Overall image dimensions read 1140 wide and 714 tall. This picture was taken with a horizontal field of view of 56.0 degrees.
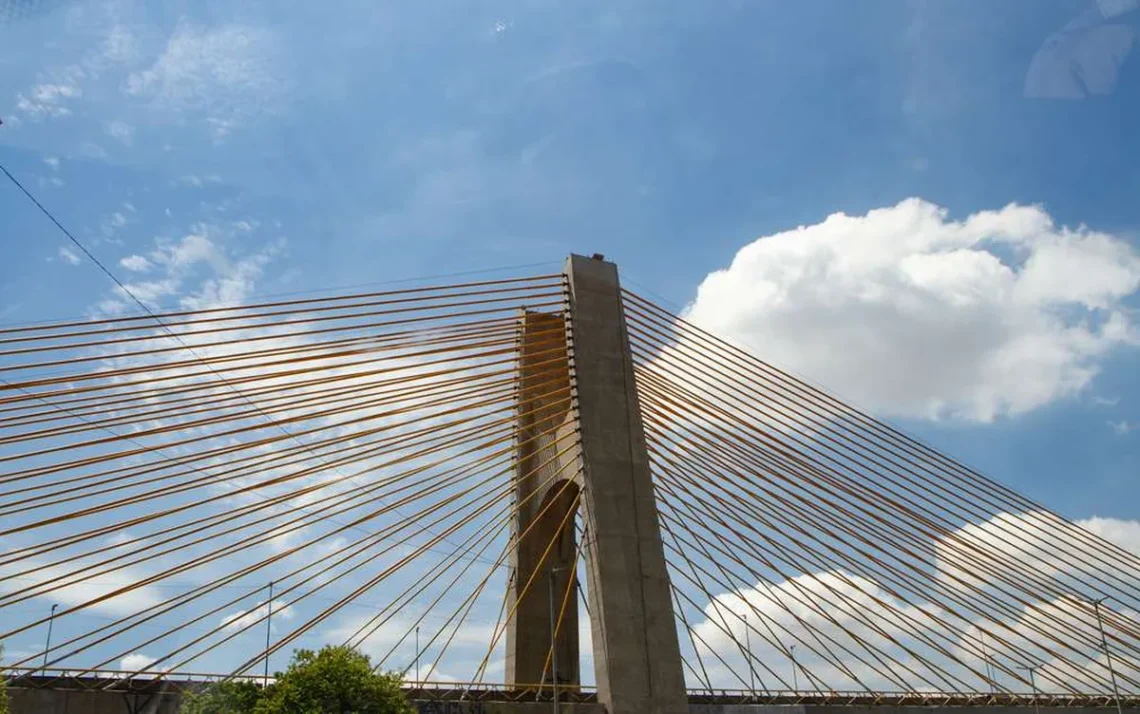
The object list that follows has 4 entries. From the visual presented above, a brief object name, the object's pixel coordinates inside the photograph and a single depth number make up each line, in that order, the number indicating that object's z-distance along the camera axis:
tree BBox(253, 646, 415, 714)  22.12
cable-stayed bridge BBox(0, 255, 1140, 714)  22.03
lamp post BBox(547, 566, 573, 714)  24.12
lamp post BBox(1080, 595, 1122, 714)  35.05
